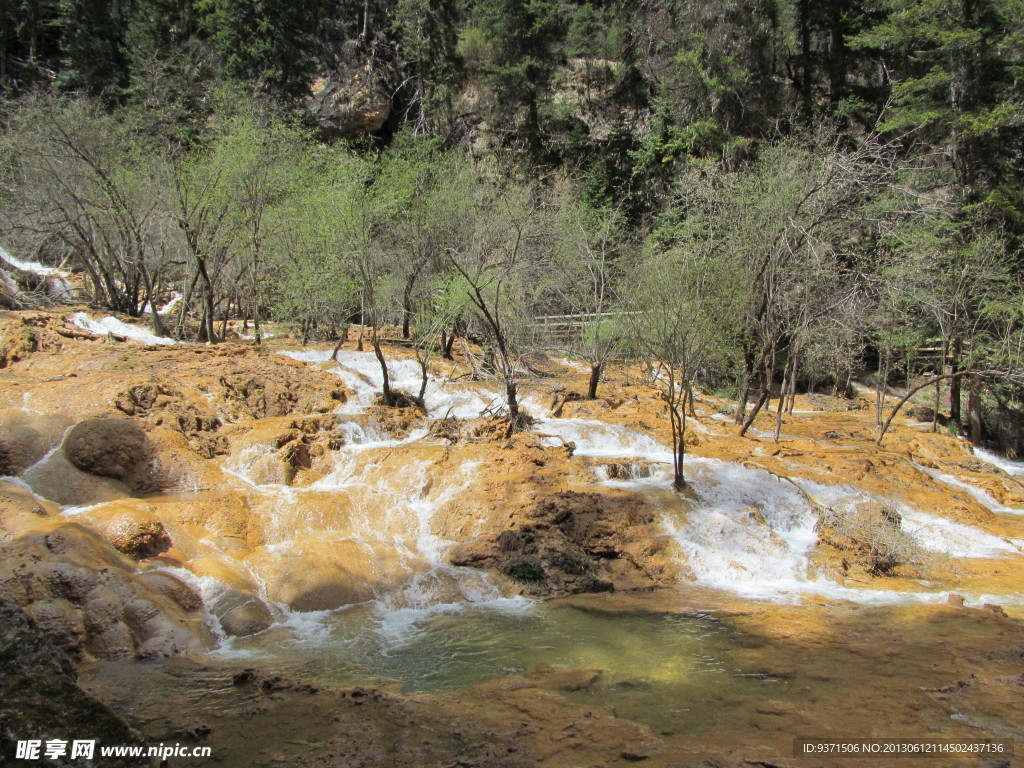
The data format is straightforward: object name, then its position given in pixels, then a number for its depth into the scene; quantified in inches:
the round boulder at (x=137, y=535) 293.3
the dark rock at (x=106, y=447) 360.5
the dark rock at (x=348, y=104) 1390.3
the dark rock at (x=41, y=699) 100.4
